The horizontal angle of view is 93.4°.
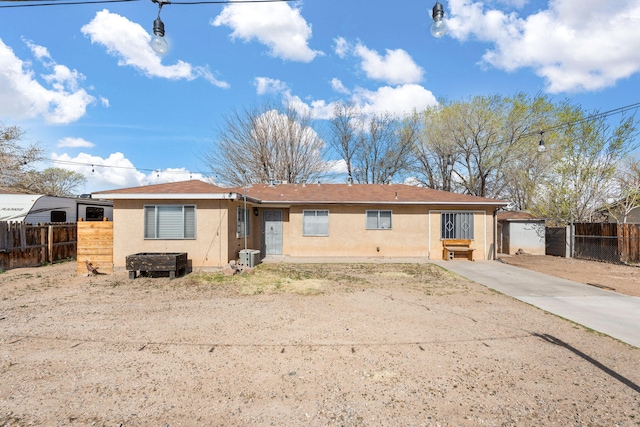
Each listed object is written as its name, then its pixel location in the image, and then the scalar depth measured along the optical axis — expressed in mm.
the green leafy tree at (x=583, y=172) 14445
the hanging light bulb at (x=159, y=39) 4469
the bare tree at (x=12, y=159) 19453
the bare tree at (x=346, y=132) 27953
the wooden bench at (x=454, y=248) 13047
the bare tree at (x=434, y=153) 22773
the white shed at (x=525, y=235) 15898
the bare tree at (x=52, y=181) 21289
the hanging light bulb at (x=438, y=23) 4448
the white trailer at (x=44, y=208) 12062
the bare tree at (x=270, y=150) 24500
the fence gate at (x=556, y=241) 14727
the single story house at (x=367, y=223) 13320
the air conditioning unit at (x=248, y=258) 10641
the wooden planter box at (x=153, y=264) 8844
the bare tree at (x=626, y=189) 14414
